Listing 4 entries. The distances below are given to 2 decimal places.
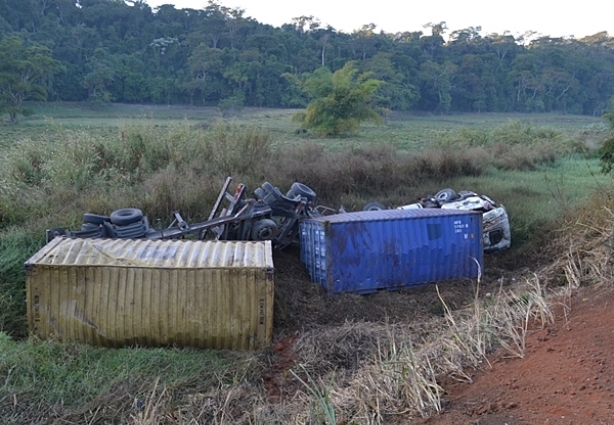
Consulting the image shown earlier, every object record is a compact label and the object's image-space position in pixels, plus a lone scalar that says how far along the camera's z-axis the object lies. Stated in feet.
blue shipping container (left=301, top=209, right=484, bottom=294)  37.27
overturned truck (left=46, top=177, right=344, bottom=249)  35.81
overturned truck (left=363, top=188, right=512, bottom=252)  44.91
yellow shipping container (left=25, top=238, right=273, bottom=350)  27.25
